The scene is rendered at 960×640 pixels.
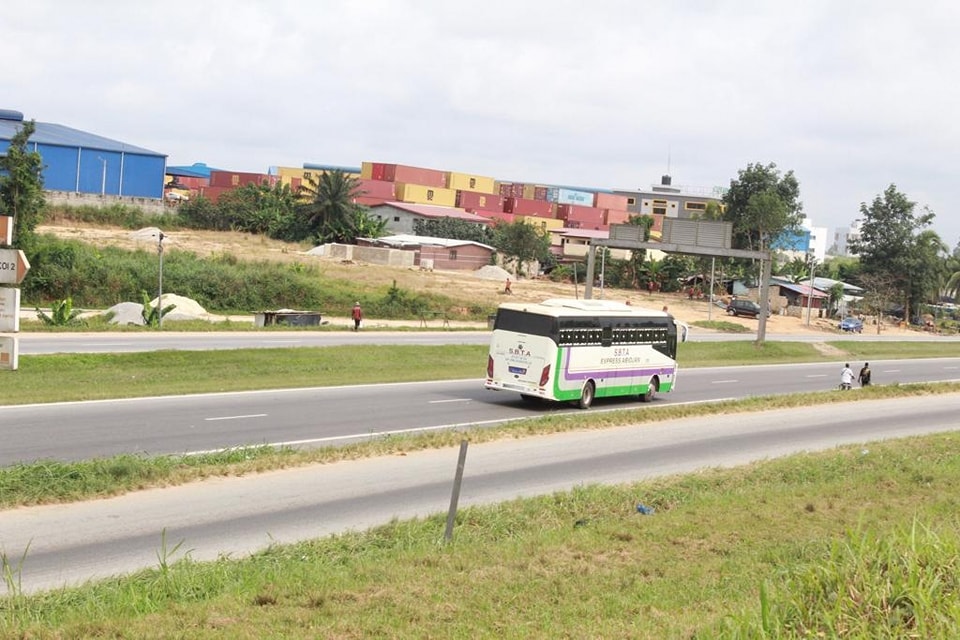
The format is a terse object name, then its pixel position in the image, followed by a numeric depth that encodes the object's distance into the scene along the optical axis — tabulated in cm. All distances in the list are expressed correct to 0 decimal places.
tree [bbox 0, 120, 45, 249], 5891
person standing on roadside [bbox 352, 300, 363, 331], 5088
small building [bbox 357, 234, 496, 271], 9312
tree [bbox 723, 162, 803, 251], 9819
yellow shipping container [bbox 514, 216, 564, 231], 12356
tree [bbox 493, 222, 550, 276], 9875
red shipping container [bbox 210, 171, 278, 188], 13125
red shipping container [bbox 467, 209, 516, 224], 12675
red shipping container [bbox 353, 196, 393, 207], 11602
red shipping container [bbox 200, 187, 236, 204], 12250
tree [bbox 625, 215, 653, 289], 9712
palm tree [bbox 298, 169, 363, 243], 9906
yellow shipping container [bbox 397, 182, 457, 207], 12469
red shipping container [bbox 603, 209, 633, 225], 13912
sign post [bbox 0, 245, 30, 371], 2438
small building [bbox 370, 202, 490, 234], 11162
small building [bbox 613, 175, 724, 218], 15562
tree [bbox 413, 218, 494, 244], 10856
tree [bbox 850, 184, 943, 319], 9988
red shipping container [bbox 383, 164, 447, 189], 12656
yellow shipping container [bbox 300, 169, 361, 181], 13702
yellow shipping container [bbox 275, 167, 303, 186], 14898
